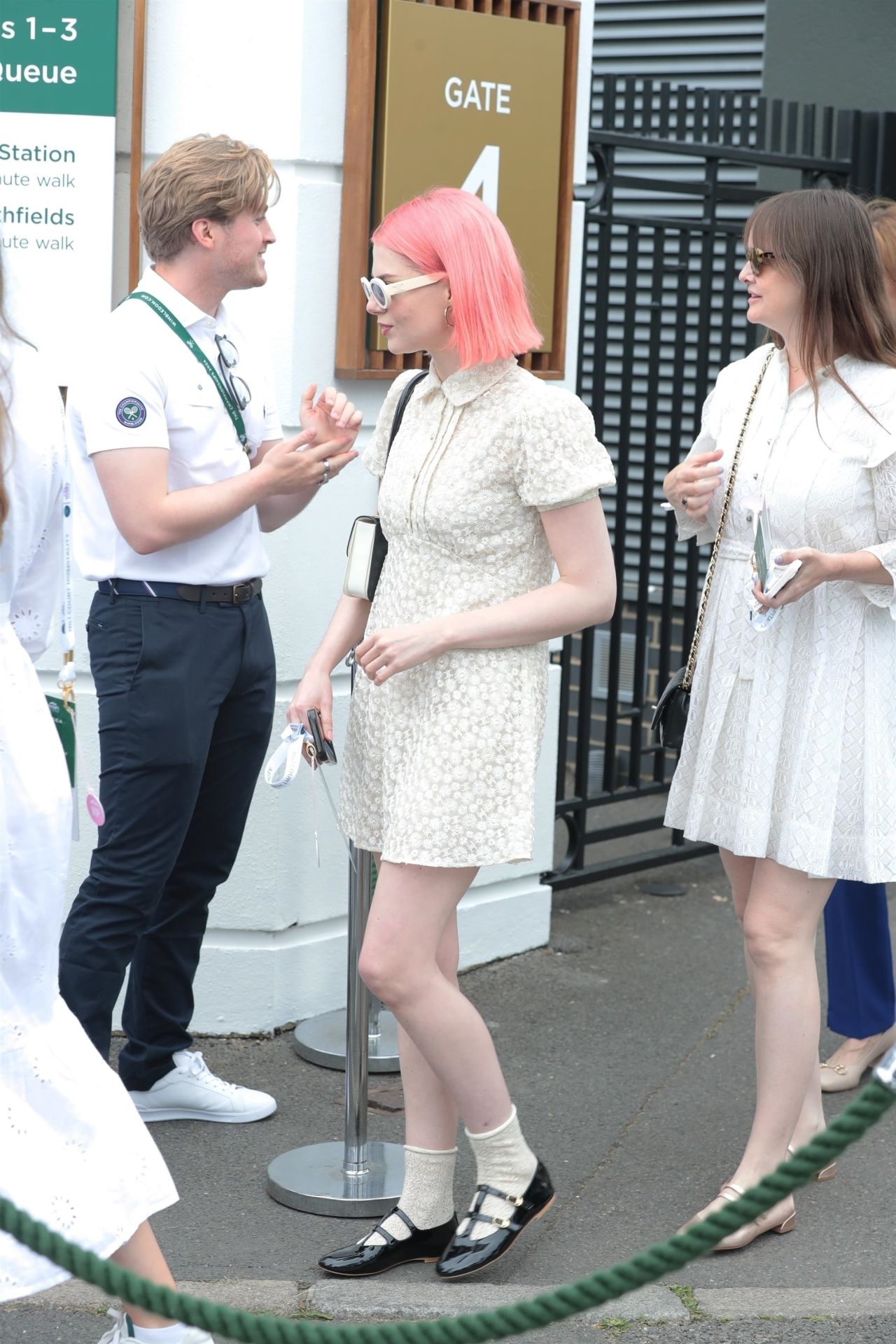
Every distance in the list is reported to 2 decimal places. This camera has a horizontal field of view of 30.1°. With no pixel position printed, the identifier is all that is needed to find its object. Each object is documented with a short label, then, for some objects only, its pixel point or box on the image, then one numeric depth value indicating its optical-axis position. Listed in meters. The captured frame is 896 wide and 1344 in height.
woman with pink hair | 3.02
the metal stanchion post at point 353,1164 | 3.52
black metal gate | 5.64
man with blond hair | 3.30
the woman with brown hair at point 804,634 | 3.27
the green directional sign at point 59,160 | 3.98
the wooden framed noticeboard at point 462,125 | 4.17
